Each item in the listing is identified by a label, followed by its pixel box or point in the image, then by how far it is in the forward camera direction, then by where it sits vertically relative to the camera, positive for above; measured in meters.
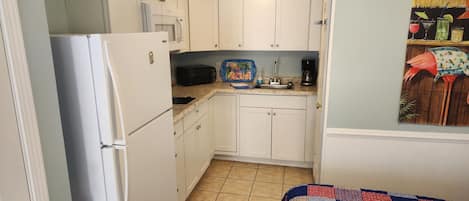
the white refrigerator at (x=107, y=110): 1.32 -0.30
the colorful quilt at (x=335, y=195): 1.60 -0.80
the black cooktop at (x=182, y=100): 2.79 -0.51
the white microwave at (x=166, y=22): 2.22 +0.17
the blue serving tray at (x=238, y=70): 3.85 -0.33
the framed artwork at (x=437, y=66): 1.97 -0.15
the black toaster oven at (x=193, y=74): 3.50 -0.35
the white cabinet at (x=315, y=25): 3.18 +0.19
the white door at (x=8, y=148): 0.96 -0.32
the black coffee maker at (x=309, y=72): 3.47 -0.32
